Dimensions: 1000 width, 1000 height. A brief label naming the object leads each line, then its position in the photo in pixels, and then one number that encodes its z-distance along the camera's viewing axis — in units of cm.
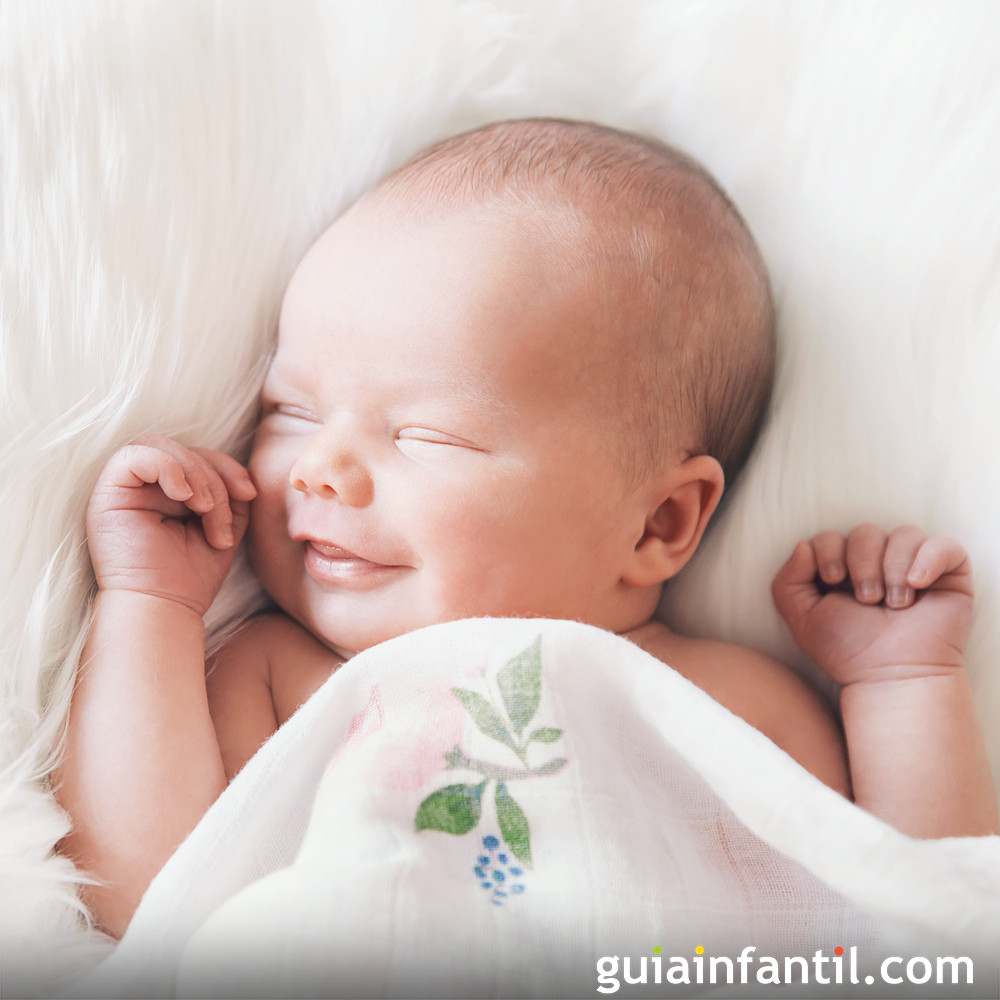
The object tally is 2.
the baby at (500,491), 48
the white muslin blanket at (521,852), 43
